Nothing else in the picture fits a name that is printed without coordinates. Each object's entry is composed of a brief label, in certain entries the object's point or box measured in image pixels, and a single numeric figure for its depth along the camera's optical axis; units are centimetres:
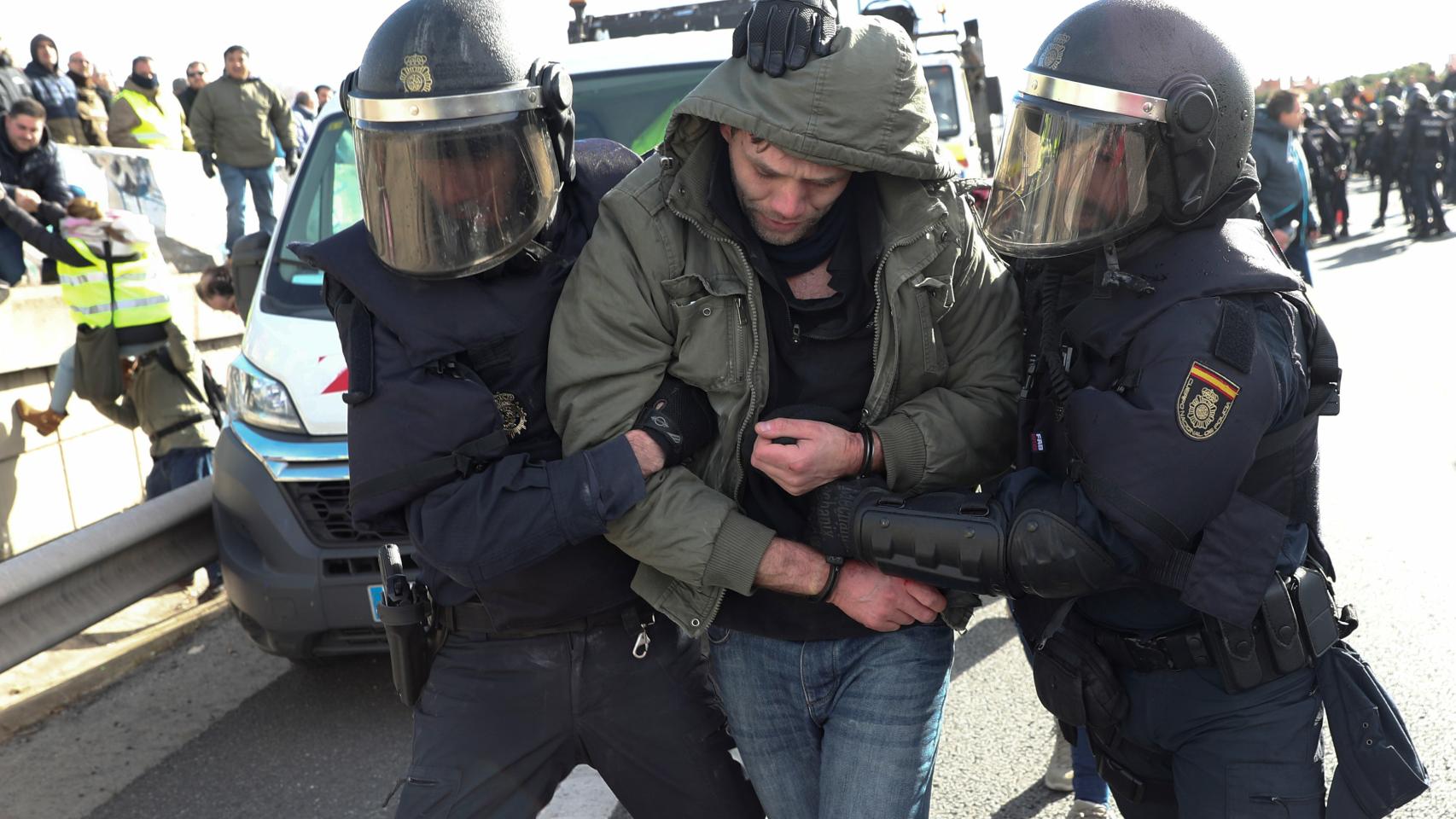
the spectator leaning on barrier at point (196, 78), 1346
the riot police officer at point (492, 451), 223
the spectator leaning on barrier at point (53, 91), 1084
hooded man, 226
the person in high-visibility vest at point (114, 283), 640
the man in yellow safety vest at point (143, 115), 1205
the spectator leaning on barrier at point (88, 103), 1148
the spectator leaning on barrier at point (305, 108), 1650
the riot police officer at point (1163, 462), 201
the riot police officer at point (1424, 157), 1789
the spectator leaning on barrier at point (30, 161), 856
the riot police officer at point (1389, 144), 1930
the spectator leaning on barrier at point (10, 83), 950
